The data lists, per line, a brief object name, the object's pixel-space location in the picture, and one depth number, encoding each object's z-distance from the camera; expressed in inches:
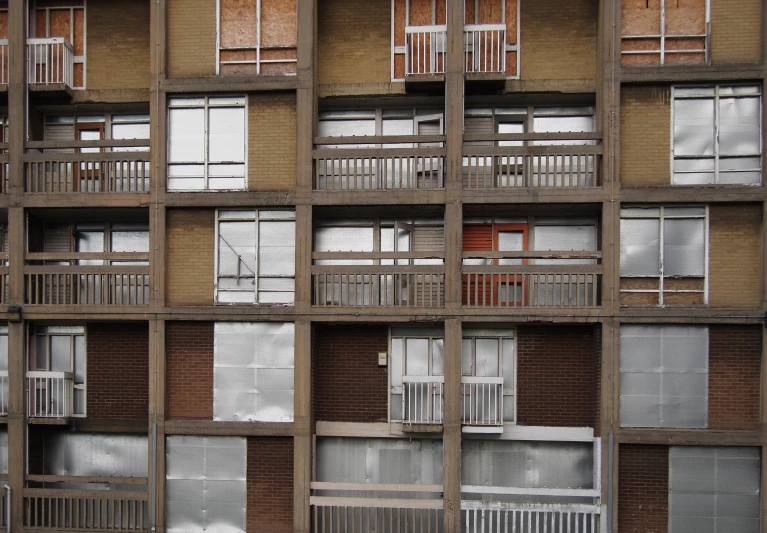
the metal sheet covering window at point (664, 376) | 414.9
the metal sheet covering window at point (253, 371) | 427.8
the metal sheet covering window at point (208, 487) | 426.0
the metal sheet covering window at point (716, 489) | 408.2
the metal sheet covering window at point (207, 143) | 436.5
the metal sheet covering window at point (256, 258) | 435.2
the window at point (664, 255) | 419.5
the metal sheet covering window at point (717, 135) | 417.7
